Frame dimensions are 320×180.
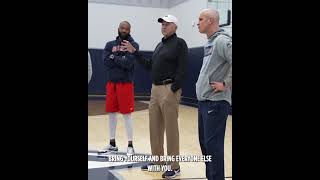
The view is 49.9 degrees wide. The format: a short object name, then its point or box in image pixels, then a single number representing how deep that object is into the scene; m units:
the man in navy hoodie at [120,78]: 3.62
